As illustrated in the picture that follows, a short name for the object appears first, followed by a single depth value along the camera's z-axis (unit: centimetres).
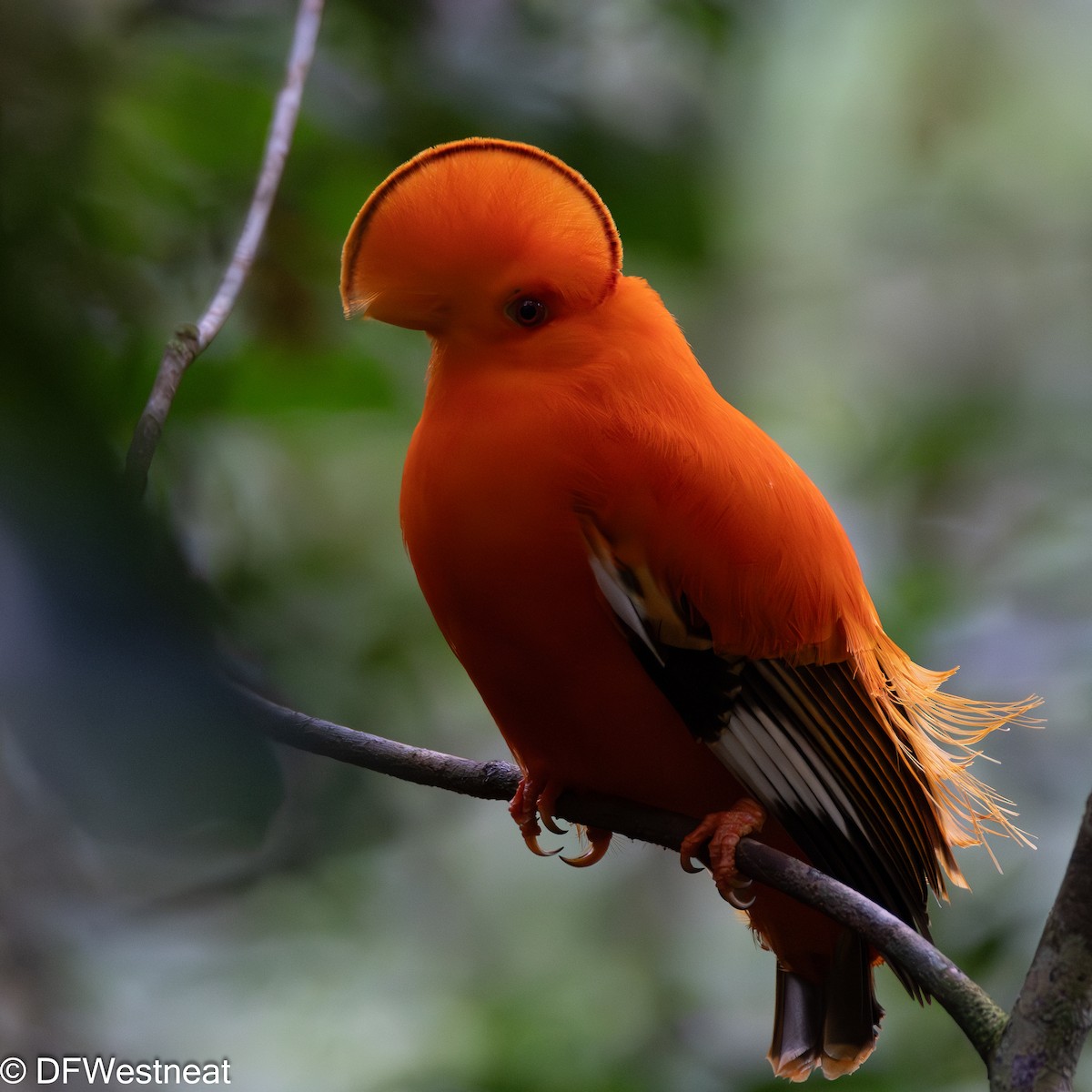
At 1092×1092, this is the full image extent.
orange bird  615
